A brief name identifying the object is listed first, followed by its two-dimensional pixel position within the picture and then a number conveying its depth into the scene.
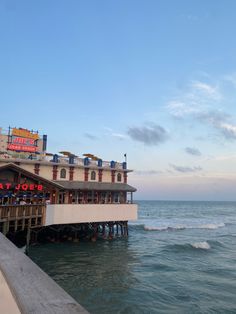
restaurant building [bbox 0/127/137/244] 28.50
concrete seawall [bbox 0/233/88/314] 2.48
